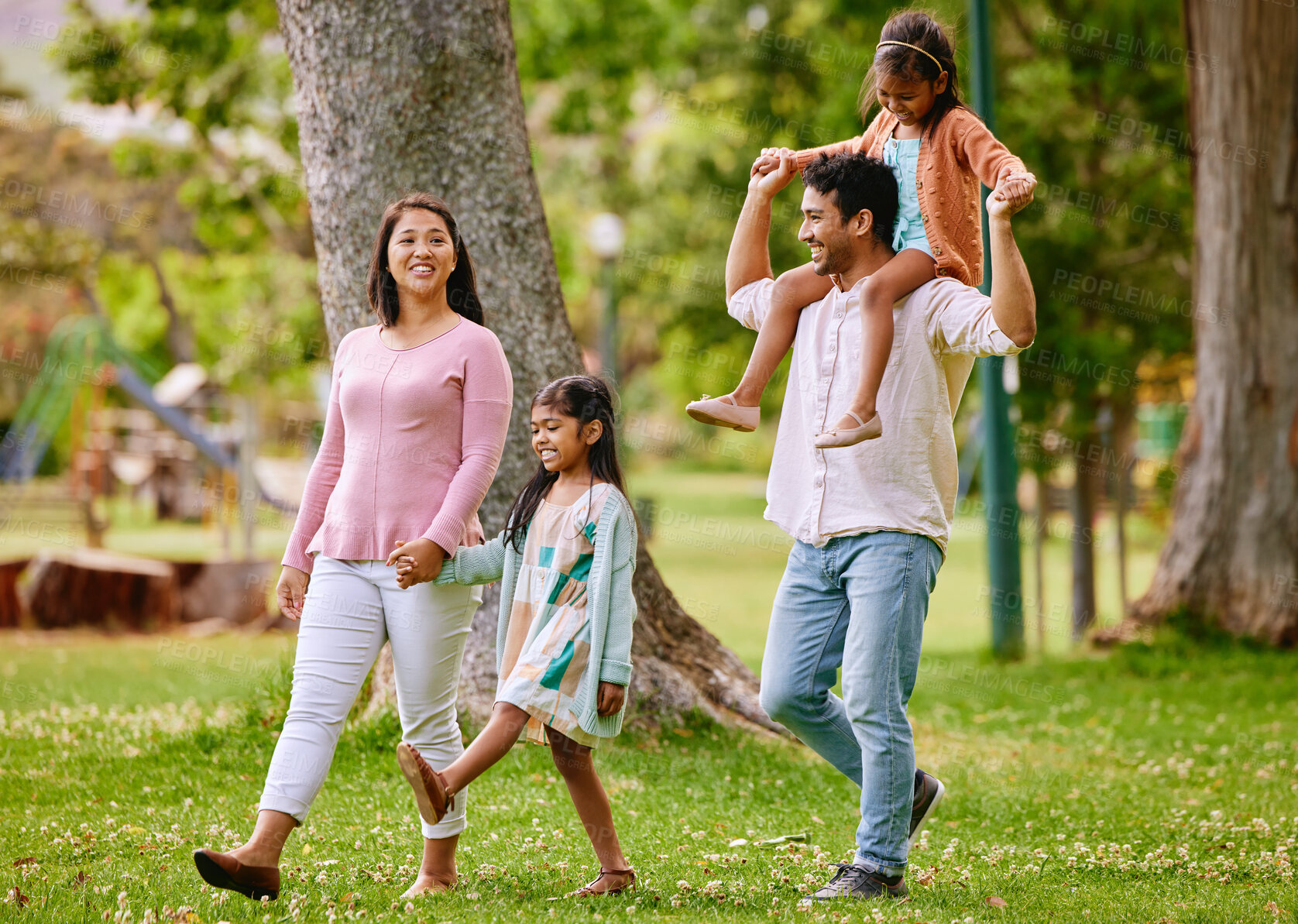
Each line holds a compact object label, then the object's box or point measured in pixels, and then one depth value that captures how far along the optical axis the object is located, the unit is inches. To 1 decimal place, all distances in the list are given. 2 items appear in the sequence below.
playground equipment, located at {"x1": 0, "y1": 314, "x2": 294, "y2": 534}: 1429.6
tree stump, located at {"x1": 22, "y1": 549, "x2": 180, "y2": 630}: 978.7
